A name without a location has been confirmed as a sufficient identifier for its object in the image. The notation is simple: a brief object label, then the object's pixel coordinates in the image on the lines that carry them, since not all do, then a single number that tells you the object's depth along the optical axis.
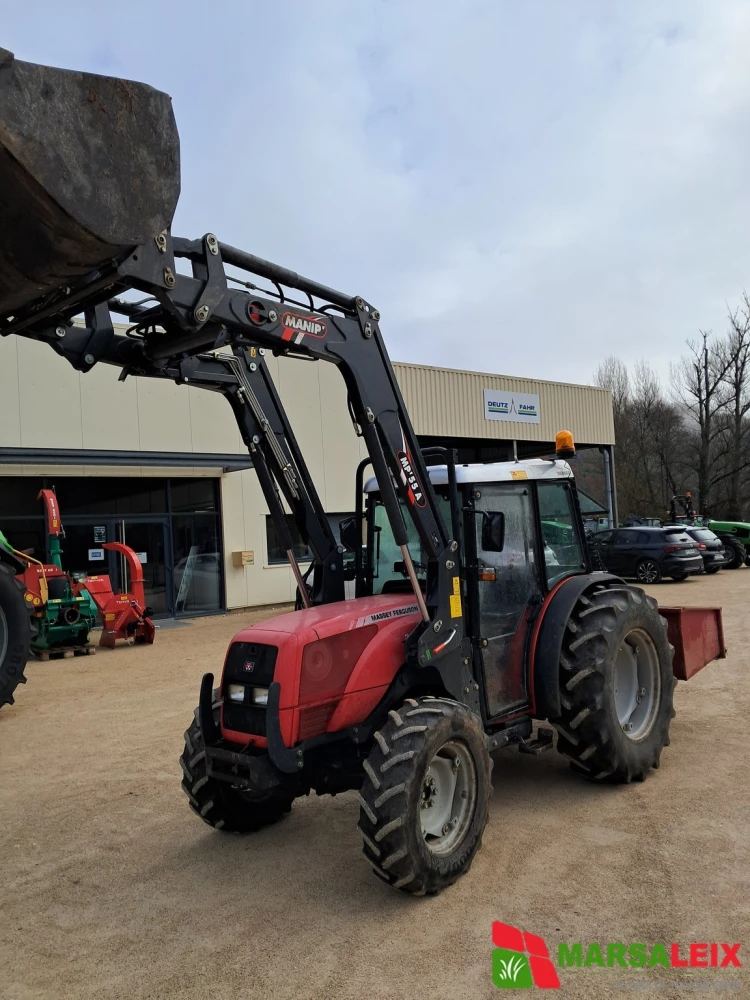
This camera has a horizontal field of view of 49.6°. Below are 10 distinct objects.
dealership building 14.48
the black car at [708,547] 20.75
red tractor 2.41
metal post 27.05
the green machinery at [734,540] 23.95
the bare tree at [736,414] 43.22
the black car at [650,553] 19.17
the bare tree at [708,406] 44.19
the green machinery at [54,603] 12.07
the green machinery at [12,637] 8.12
